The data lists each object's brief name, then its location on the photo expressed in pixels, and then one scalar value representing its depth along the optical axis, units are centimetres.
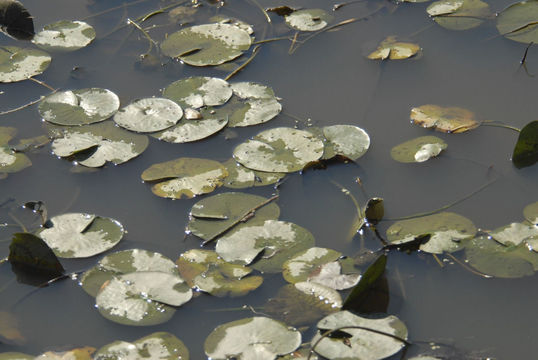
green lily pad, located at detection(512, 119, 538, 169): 553
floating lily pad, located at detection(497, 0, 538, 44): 696
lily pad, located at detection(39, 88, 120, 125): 626
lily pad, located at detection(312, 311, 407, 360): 432
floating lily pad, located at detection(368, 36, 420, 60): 680
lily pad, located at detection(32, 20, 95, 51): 720
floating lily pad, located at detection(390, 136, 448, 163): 577
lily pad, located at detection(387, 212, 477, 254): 500
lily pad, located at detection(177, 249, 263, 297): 478
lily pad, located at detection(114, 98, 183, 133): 612
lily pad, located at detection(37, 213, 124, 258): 511
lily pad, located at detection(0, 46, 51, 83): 685
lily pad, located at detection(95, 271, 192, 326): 464
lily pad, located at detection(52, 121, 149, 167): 589
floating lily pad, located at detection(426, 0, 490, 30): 717
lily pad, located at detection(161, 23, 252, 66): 689
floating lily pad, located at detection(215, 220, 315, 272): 495
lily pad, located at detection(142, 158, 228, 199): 552
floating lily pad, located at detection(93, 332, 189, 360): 440
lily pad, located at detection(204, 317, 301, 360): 434
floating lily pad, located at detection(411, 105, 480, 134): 604
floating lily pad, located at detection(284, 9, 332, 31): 727
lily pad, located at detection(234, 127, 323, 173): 566
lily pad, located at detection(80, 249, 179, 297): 490
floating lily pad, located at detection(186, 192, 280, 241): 522
